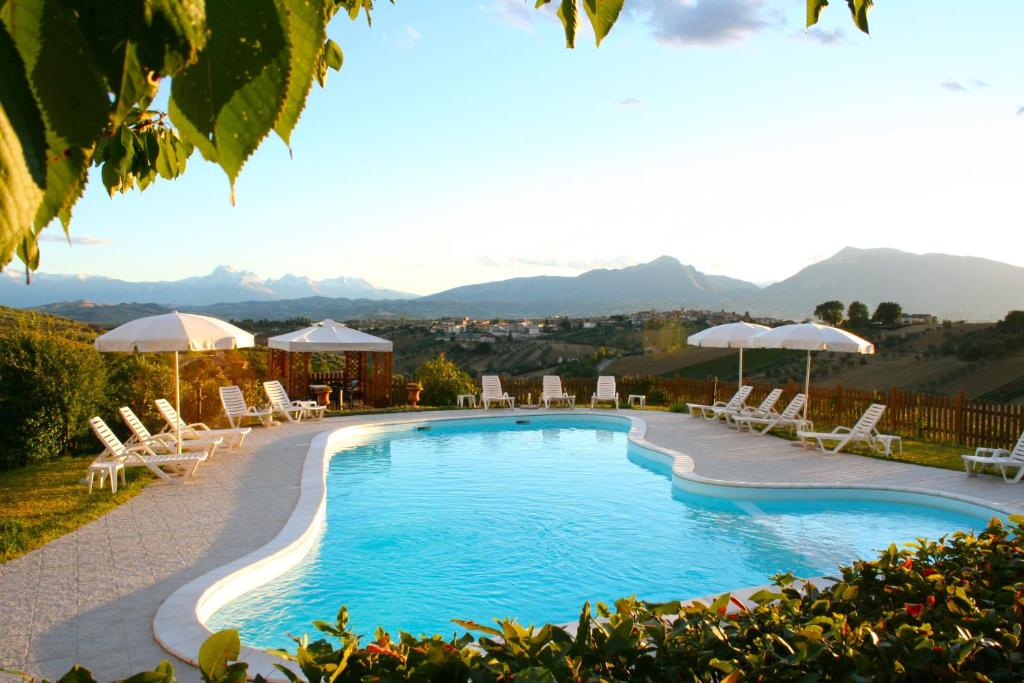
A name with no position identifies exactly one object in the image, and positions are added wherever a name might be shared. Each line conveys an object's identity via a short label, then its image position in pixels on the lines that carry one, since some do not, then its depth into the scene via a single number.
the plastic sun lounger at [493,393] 17.89
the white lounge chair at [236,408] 13.56
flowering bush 1.97
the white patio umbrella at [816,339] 13.45
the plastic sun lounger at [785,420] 13.80
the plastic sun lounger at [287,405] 15.15
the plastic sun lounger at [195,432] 10.72
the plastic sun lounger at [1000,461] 9.52
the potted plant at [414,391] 18.09
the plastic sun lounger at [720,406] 15.48
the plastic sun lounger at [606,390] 18.78
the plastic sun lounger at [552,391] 18.88
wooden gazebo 16.77
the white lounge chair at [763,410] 14.52
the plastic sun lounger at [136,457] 8.86
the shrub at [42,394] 9.91
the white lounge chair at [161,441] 9.86
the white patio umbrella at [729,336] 16.00
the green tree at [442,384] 18.89
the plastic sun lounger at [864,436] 11.88
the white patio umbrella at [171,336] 9.73
